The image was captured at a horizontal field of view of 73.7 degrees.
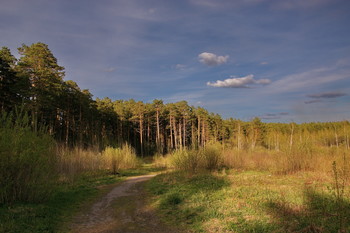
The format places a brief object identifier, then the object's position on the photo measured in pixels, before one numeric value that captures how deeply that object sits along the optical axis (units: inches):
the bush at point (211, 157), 559.8
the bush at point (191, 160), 539.2
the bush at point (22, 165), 263.7
